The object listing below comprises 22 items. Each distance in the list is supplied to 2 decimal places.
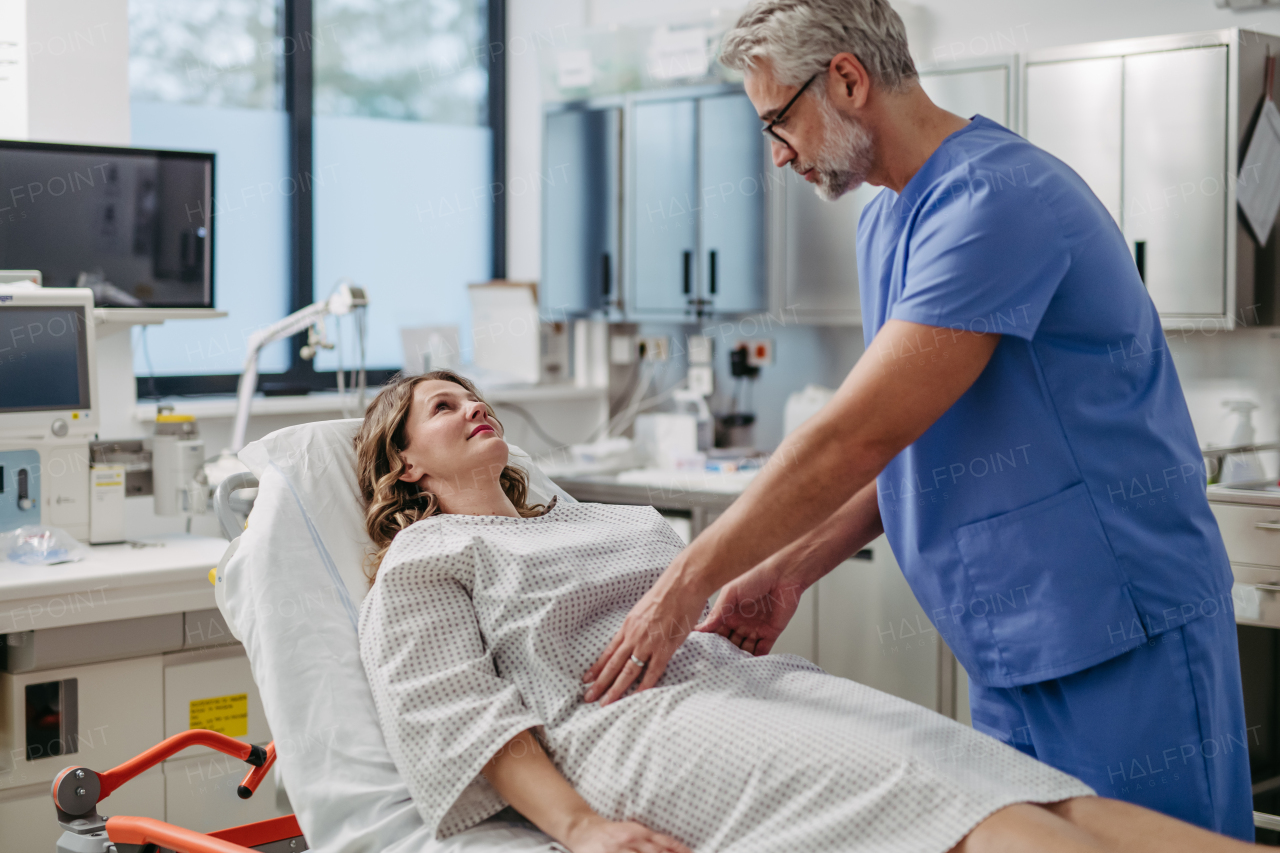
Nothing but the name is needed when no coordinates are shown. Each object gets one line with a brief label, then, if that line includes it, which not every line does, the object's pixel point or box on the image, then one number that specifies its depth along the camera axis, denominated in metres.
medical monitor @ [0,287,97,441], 2.36
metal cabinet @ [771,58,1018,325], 3.46
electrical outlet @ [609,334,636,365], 4.29
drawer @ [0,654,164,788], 2.26
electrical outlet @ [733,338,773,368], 3.98
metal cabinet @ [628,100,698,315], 3.71
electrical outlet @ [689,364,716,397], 4.07
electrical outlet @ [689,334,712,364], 4.09
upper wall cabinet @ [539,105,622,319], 3.90
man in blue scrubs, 1.24
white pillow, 1.81
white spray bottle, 2.87
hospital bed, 1.45
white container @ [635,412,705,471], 3.89
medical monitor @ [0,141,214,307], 2.59
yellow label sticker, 2.44
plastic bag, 2.37
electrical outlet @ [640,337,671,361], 4.20
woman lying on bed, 1.23
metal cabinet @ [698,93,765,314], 3.59
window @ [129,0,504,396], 3.62
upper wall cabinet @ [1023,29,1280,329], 2.79
